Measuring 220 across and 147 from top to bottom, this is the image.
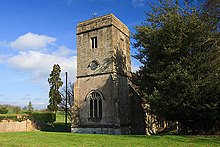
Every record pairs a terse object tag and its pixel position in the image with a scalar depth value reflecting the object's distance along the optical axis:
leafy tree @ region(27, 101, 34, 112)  57.19
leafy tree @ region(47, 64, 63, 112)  44.84
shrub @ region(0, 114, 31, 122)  27.39
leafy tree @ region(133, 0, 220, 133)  15.96
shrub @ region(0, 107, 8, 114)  40.81
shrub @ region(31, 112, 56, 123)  34.66
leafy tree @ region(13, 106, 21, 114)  43.81
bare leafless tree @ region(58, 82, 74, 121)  34.53
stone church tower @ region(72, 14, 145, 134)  21.06
